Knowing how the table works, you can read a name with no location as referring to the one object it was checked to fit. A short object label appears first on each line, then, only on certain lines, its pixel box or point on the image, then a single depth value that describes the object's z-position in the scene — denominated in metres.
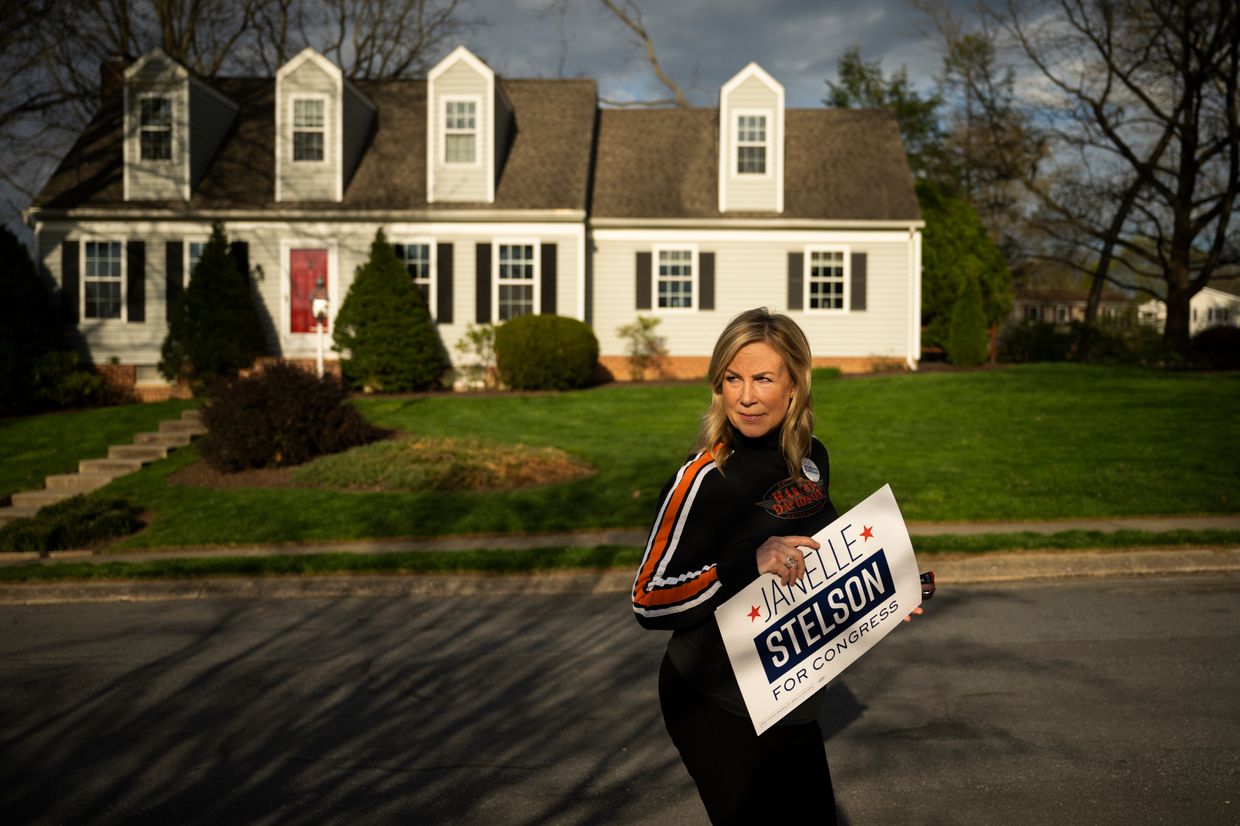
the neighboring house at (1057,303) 83.44
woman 2.66
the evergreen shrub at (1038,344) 32.53
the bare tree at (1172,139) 31.28
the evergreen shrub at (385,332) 23.92
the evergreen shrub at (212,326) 24.14
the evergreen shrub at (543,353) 23.45
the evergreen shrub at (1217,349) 27.52
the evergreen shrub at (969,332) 28.70
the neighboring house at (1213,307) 88.18
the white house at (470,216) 26.16
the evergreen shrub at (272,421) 15.17
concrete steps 14.80
